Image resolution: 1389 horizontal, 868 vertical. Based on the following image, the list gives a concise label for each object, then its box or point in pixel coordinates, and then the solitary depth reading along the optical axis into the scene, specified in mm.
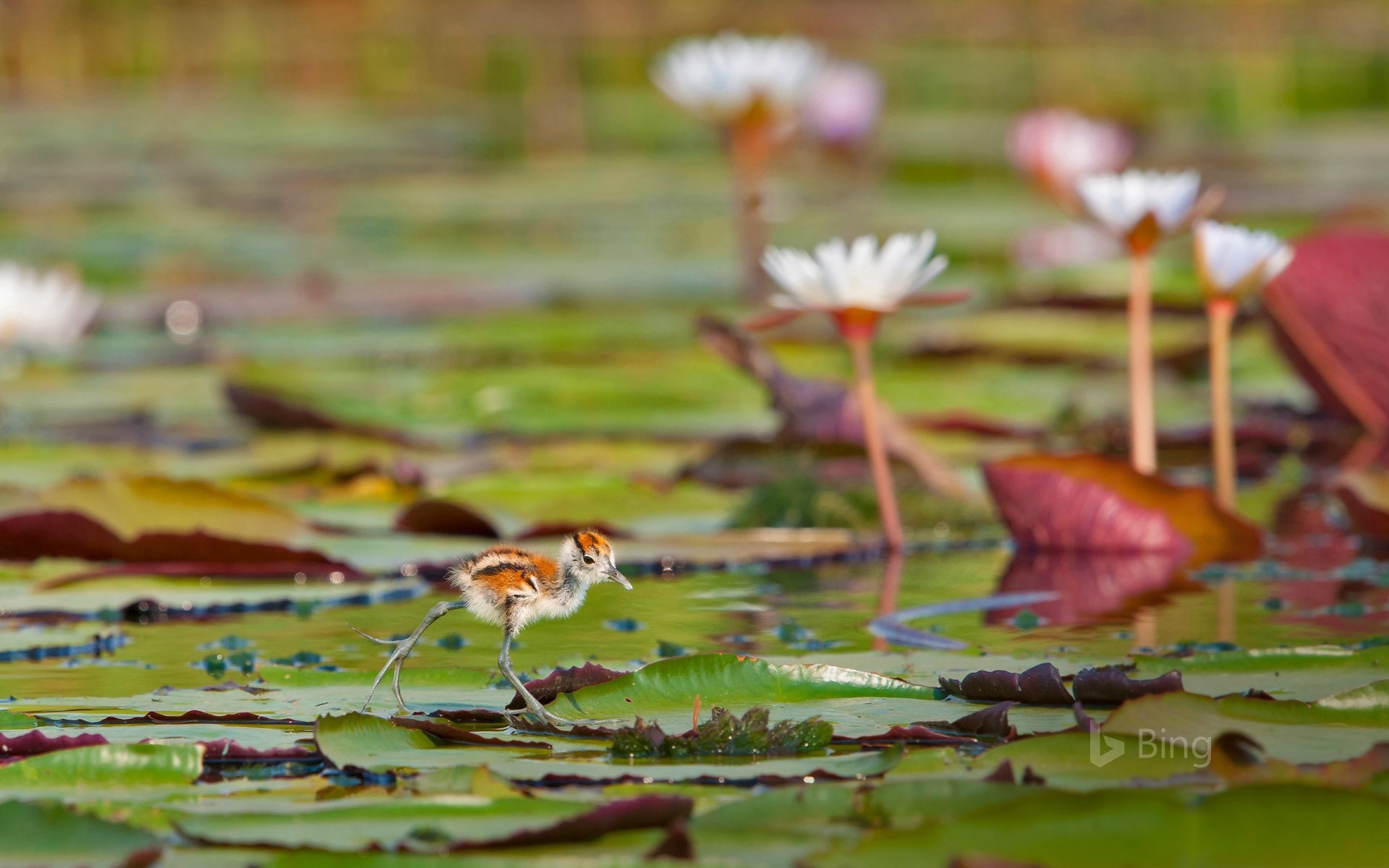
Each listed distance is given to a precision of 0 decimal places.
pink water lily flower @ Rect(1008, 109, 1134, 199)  17937
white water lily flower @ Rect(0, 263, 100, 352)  11562
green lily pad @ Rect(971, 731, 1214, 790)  4422
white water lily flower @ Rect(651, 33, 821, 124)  13789
